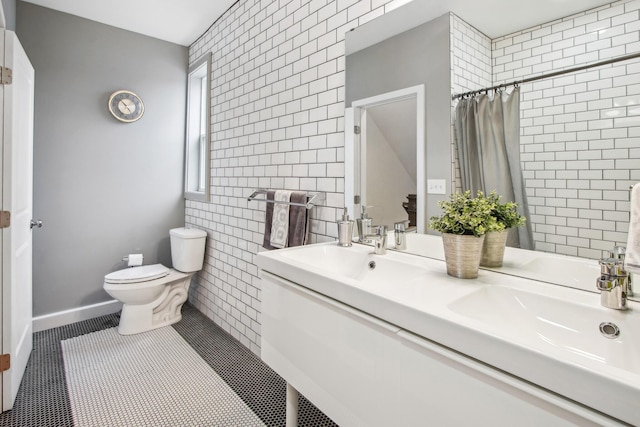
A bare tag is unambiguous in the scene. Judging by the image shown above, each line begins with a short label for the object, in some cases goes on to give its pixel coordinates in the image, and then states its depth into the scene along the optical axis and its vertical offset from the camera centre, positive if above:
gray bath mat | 1.71 -1.07
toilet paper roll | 2.91 -0.46
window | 3.45 +0.80
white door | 1.77 +0.00
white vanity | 0.58 -0.32
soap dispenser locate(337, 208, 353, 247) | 1.65 -0.11
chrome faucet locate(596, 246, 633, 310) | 0.82 -0.18
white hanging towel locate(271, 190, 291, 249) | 2.01 -0.07
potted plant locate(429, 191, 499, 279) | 1.09 -0.07
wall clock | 3.01 +0.97
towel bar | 1.84 +0.06
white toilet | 2.58 -0.63
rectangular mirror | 0.95 +0.37
